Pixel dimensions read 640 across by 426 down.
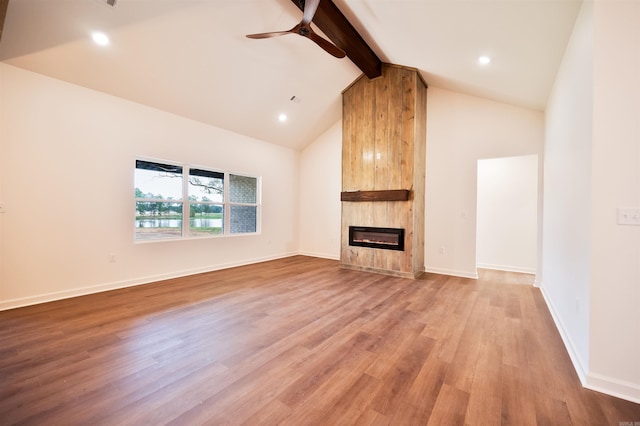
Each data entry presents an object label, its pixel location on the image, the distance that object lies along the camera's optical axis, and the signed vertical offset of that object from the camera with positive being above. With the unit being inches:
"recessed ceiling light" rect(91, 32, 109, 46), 113.8 +77.7
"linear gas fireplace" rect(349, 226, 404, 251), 182.7 -16.0
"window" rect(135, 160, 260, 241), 164.6 +7.7
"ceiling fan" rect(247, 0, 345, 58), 102.5 +82.1
